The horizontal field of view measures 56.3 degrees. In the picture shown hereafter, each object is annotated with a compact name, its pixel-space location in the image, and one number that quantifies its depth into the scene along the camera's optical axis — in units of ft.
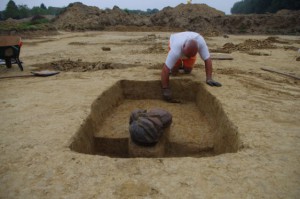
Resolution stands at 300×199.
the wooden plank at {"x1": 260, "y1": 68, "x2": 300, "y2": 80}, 19.18
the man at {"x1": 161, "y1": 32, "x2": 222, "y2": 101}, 14.80
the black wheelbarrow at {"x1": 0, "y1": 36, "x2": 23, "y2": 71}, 21.24
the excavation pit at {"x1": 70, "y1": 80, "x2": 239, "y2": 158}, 11.17
